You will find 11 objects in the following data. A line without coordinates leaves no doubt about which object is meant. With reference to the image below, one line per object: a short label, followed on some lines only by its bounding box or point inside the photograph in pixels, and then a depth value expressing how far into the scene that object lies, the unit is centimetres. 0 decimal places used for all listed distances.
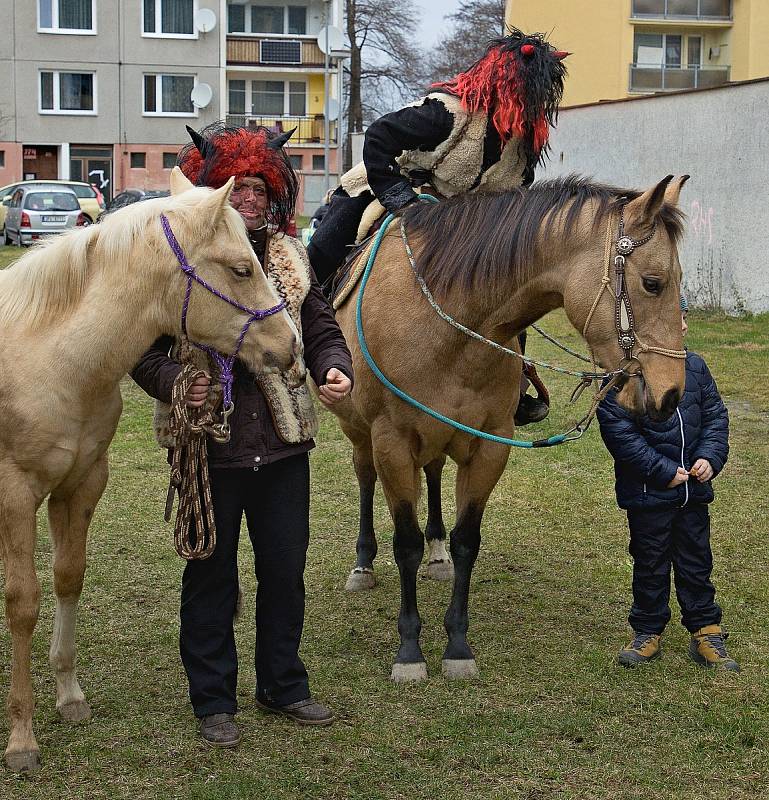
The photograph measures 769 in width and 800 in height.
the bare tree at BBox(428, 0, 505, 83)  4472
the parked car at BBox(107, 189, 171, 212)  2584
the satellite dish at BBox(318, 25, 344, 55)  2027
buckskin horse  361
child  429
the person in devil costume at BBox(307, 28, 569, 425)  433
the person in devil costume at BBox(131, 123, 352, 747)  360
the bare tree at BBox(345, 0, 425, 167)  4503
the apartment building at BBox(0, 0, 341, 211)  3878
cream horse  323
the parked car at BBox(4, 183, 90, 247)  2419
